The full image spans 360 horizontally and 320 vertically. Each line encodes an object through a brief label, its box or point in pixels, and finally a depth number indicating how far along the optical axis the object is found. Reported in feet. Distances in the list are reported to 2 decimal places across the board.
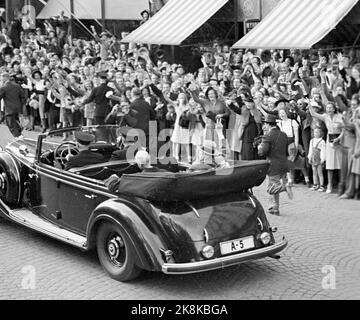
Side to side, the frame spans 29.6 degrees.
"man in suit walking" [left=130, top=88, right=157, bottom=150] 43.29
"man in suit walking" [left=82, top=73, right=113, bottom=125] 48.60
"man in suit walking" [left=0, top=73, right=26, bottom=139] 55.06
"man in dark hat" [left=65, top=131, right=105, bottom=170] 27.61
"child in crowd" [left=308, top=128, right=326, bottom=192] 37.99
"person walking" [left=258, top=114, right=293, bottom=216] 32.94
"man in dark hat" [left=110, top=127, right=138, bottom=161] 28.45
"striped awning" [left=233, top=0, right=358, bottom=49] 45.93
